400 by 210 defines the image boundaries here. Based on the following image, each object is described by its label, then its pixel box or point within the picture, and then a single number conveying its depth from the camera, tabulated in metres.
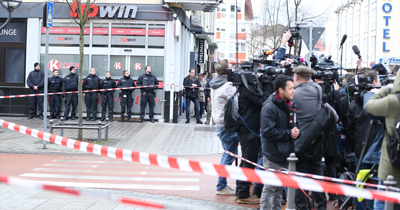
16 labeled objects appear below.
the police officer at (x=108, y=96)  17.58
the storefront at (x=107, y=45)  17.97
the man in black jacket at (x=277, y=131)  5.77
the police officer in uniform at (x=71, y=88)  17.55
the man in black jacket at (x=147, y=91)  17.42
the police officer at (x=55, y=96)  17.69
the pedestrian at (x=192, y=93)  18.36
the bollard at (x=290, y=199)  4.49
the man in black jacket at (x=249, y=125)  7.18
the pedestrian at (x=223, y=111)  7.76
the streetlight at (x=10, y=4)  13.66
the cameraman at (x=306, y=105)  6.14
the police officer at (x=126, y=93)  17.42
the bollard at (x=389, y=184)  3.57
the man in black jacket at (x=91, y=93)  17.53
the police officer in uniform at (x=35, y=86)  17.75
